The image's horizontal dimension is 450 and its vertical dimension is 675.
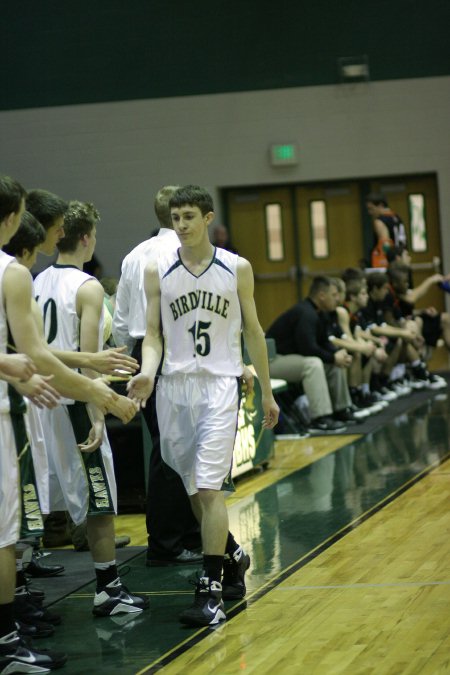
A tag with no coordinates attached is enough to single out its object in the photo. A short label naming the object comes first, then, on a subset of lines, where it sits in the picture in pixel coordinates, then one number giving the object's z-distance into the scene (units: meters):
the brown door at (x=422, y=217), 23.52
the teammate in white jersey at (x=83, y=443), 7.28
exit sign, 23.08
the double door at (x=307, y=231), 23.64
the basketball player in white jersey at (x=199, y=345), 7.27
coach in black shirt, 16.01
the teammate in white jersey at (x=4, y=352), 5.82
